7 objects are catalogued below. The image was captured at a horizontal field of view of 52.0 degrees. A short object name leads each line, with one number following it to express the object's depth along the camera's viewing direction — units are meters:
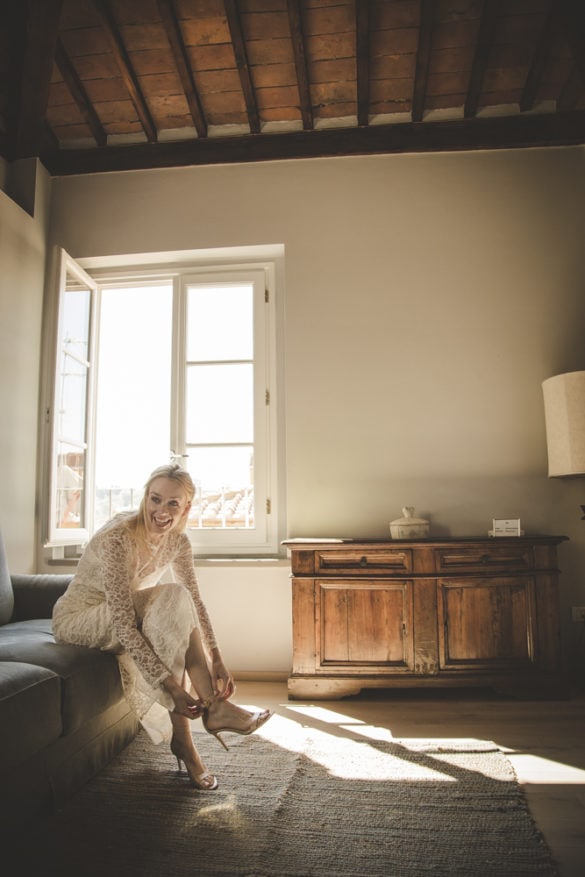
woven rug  1.47
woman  1.88
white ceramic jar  3.10
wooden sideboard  2.89
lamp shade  3.03
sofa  1.54
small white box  3.06
